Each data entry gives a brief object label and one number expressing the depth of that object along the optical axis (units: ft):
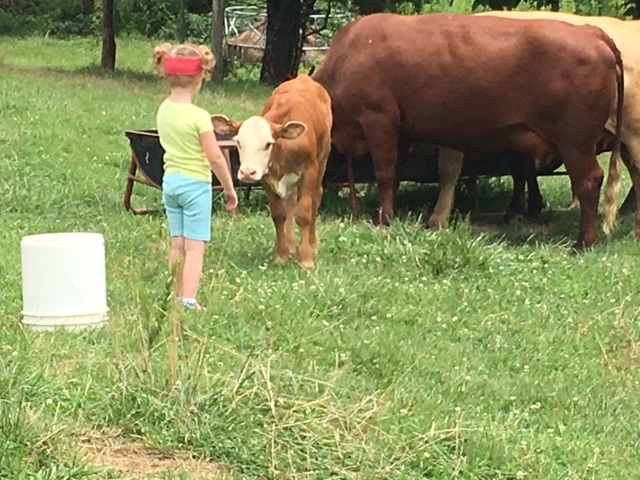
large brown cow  35.63
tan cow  37.37
